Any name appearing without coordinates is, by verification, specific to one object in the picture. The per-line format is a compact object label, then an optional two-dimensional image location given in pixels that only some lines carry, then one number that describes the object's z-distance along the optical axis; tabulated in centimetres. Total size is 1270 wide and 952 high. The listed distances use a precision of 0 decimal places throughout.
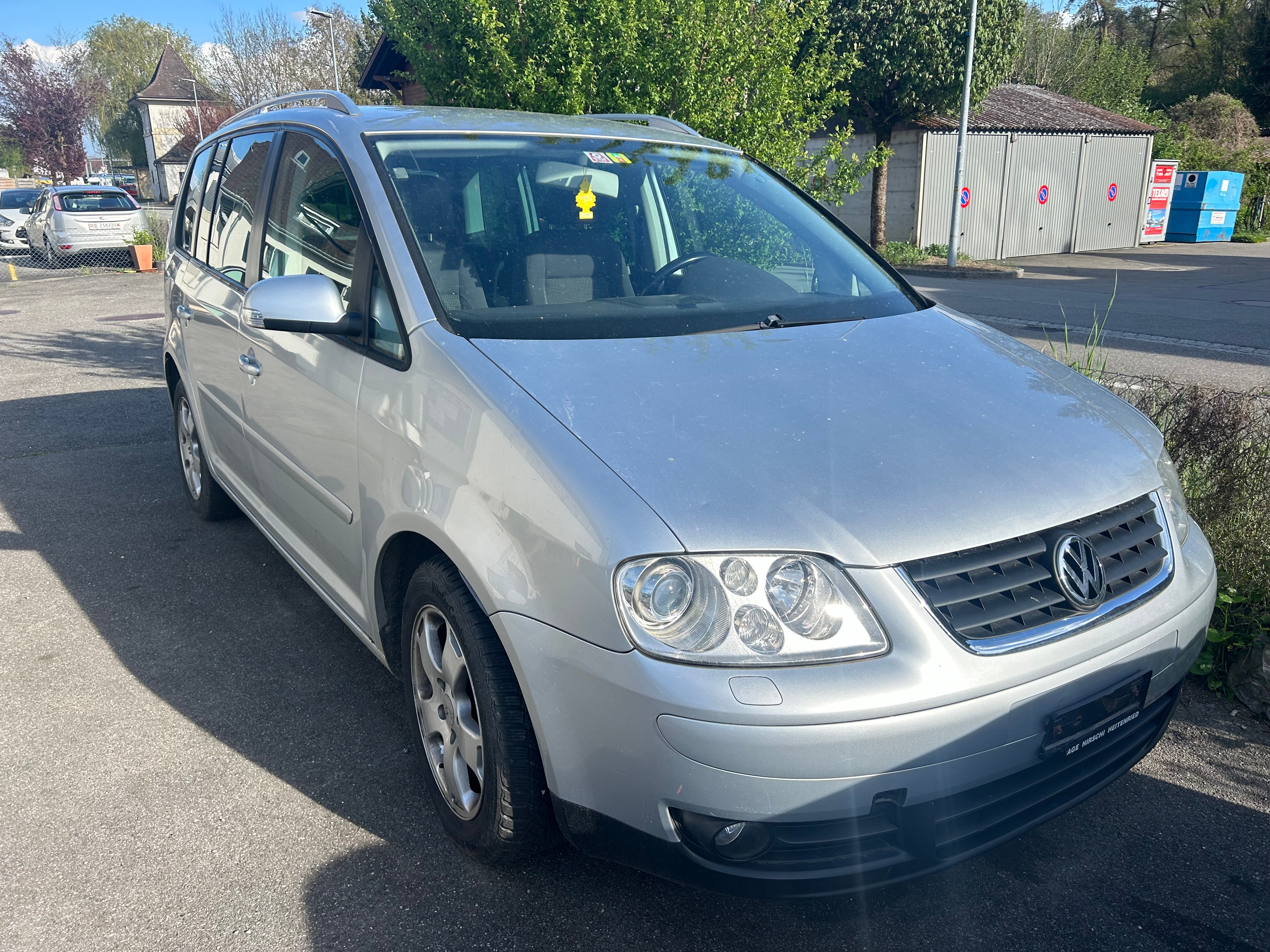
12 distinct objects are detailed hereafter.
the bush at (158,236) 2120
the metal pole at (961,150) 1930
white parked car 2622
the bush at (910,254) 2264
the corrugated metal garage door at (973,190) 2403
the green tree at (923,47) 2173
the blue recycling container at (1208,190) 2805
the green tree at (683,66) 701
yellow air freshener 323
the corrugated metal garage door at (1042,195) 2506
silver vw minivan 193
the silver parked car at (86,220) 2064
